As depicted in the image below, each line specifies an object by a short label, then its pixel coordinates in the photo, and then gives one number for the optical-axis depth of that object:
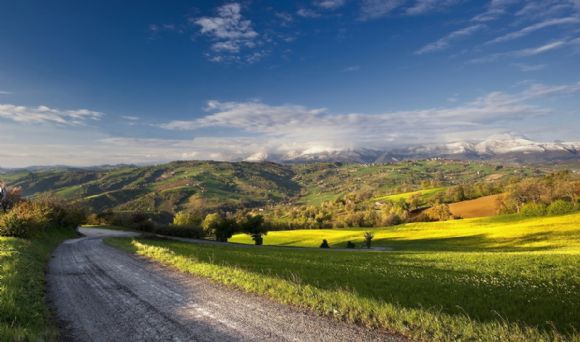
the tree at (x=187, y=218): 115.56
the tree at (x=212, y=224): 100.12
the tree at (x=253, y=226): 98.36
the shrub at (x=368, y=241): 76.75
